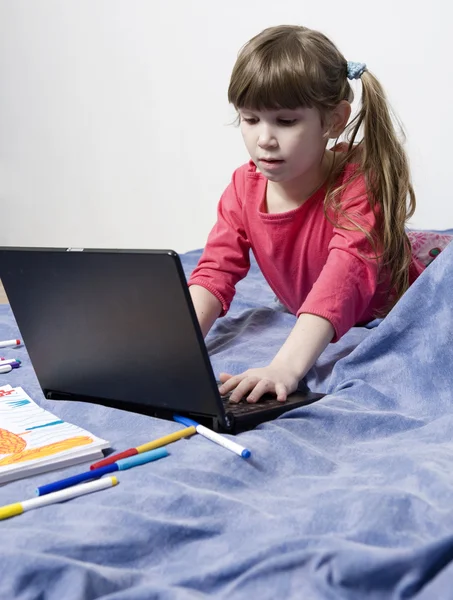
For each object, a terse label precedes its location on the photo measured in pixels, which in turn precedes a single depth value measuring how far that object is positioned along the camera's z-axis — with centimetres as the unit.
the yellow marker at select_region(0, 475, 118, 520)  74
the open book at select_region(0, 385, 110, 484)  84
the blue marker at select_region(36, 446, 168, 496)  78
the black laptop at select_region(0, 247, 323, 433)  86
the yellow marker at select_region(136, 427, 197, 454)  87
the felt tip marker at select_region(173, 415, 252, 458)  83
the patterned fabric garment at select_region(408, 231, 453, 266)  151
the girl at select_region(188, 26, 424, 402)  119
